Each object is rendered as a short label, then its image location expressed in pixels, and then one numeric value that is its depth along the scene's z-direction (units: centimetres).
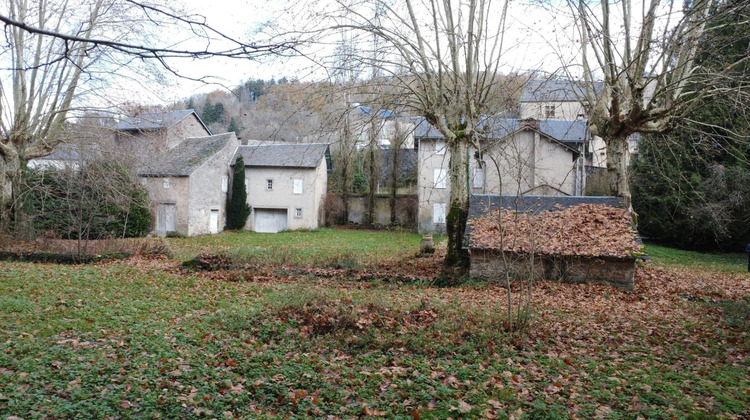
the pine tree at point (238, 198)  3569
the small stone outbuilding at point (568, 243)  1248
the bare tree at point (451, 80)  1378
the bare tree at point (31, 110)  1622
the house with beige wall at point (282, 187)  3641
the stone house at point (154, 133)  1973
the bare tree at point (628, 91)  1196
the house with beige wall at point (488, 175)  2941
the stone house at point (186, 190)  3128
